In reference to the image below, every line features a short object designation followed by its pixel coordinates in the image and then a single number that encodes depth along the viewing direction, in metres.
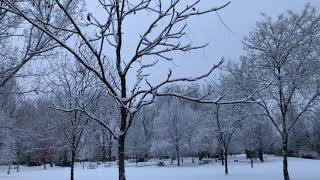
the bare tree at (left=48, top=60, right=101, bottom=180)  13.62
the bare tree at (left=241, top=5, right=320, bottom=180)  13.79
